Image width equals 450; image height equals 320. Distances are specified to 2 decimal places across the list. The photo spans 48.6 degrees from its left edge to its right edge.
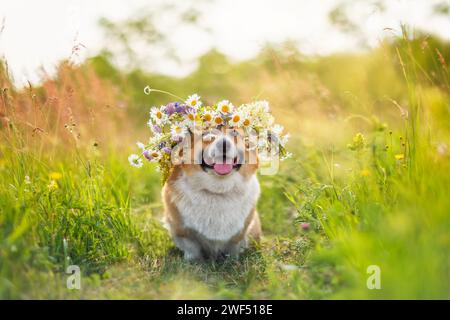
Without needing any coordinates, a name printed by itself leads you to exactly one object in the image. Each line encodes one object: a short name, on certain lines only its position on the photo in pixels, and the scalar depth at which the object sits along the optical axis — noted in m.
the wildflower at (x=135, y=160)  3.52
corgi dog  3.37
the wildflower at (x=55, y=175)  3.55
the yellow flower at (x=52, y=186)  3.26
